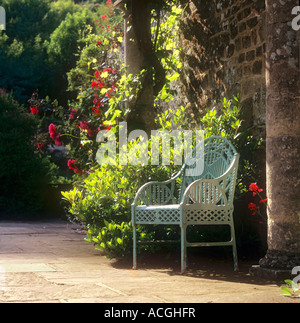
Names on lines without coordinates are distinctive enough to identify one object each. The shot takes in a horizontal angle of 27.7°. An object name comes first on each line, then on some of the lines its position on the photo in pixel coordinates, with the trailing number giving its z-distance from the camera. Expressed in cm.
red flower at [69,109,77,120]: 743
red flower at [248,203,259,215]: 490
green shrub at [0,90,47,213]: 877
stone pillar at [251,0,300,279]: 411
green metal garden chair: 434
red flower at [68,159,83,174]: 682
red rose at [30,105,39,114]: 782
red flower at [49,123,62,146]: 691
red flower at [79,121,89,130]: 675
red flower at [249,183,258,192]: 474
